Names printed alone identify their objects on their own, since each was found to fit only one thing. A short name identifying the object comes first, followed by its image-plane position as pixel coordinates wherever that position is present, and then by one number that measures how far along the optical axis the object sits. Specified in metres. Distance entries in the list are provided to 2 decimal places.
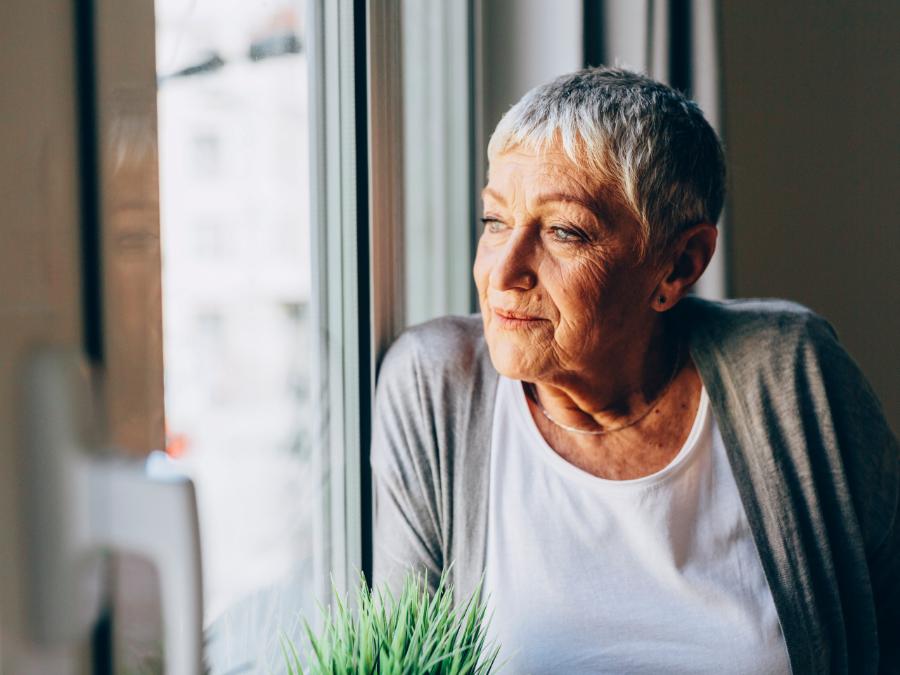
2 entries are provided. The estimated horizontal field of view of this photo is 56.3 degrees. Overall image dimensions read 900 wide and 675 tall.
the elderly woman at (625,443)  1.16
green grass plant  0.80
